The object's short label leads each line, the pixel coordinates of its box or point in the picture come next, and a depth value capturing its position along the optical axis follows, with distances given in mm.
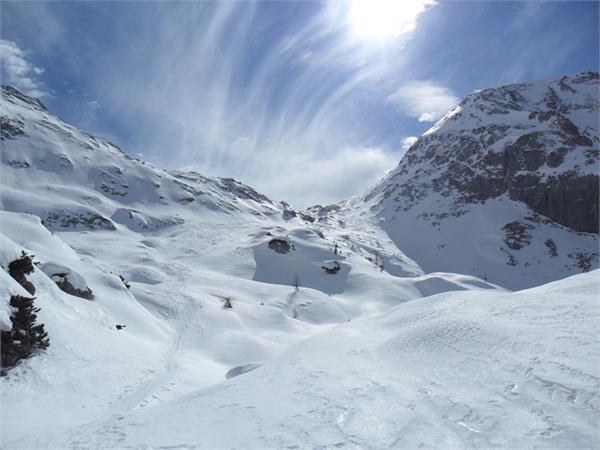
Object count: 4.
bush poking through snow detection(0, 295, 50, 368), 12133
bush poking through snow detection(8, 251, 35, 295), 15836
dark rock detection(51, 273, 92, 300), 21828
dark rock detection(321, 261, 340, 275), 81000
